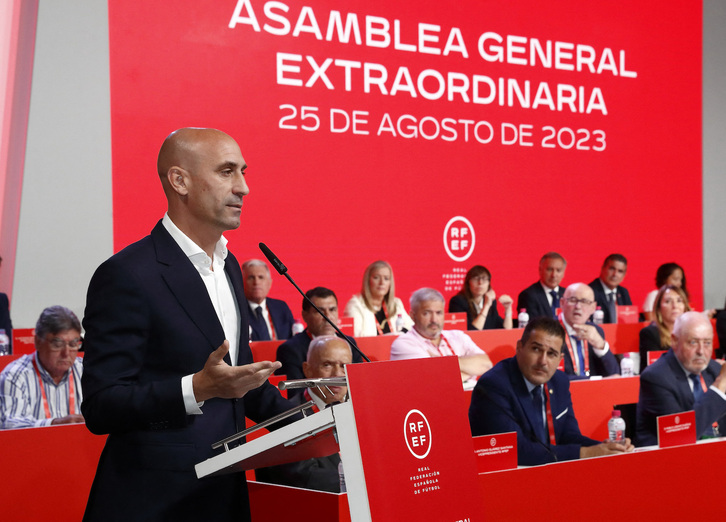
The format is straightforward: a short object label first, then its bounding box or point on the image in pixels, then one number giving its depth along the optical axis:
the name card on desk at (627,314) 6.93
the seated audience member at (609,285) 7.60
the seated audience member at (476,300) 7.15
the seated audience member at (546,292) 7.20
